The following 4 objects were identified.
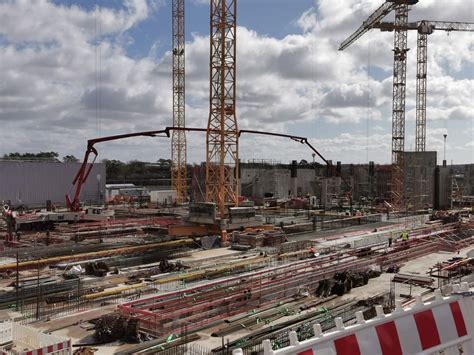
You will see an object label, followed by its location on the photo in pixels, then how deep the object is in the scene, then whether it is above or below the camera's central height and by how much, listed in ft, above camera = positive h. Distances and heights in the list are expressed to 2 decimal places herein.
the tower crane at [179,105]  208.64 +32.12
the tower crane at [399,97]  192.54 +33.56
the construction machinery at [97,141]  118.65 +9.42
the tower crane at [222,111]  114.73 +16.35
